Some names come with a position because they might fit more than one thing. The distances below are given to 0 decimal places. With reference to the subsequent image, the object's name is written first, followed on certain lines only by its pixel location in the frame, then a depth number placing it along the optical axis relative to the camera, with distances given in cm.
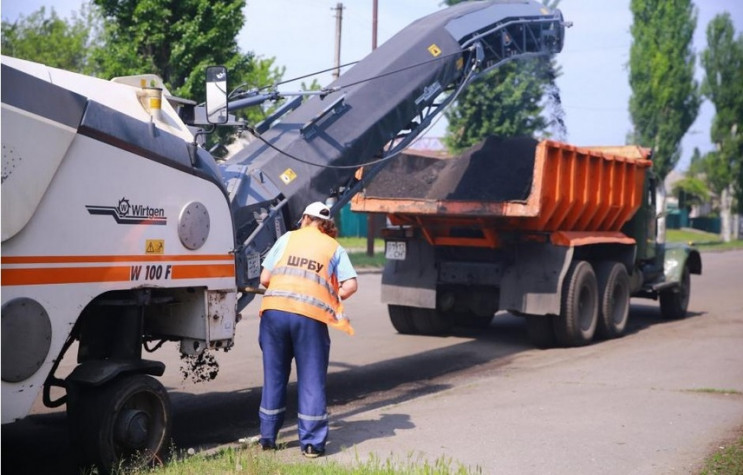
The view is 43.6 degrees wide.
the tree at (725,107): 4456
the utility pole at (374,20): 2630
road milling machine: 487
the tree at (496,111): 2652
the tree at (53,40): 3262
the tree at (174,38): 1698
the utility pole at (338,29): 2859
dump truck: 1087
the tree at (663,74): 4241
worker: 611
